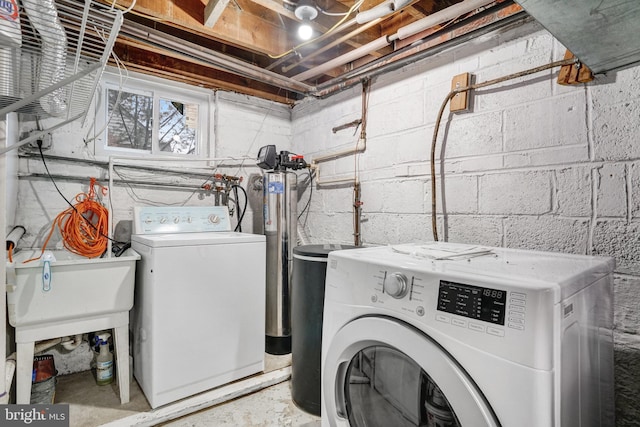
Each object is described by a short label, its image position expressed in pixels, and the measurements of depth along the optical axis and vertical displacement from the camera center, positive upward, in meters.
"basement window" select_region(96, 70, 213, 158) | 2.24 +0.74
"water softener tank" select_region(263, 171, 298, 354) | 2.31 -0.36
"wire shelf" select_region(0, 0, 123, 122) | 0.88 +0.52
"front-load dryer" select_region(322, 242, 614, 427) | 0.67 -0.32
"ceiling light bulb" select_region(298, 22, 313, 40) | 1.73 +1.03
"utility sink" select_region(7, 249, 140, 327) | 1.44 -0.36
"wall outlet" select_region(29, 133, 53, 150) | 1.90 +0.44
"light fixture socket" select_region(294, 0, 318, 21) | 1.56 +1.03
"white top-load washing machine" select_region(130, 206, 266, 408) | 1.63 -0.52
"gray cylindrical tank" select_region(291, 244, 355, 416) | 1.64 -0.58
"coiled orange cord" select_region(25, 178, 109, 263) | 1.86 -0.08
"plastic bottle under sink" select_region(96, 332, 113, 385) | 1.87 -0.90
